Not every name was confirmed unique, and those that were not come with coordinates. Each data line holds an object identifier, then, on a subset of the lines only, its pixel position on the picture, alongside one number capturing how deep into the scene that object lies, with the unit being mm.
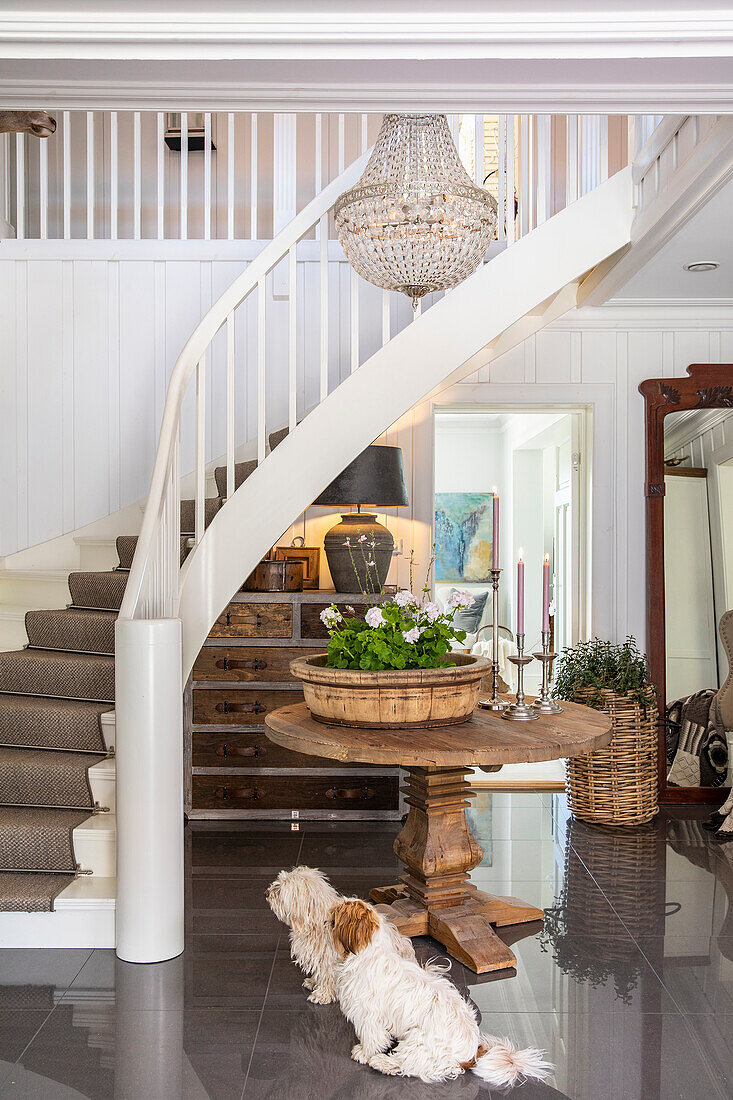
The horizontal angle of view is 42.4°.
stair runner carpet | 3021
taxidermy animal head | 2396
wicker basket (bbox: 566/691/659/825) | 4145
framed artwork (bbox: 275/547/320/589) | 4719
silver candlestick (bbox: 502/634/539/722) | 2883
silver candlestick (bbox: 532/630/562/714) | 2961
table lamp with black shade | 4266
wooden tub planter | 2605
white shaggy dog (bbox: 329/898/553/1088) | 2131
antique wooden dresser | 4160
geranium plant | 2678
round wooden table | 2455
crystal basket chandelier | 2652
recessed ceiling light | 4051
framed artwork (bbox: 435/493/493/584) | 8508
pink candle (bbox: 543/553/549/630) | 2801
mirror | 4707
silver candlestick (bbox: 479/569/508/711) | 3047
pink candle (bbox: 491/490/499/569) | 2908
